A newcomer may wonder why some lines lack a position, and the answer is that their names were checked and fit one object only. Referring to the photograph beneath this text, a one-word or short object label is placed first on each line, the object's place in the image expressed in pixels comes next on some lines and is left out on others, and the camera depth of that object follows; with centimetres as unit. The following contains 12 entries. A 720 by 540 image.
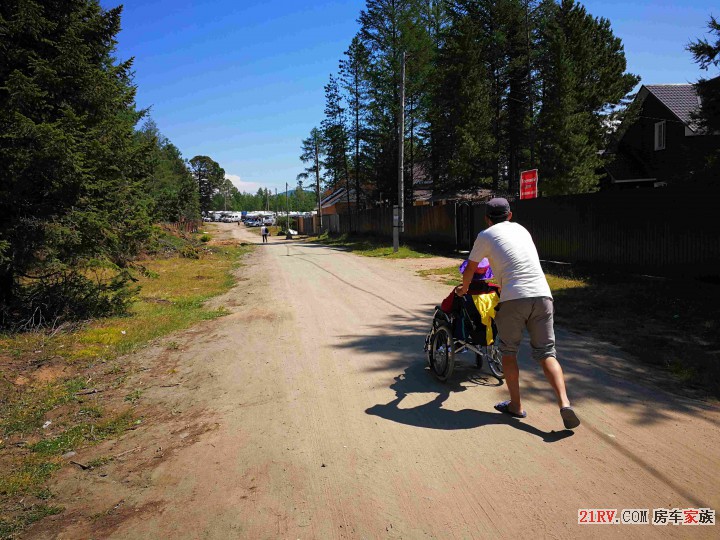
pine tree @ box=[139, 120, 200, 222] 4588
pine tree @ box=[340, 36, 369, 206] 3688
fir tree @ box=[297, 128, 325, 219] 5941
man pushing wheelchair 407
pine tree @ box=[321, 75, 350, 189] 4338
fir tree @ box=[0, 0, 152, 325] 761
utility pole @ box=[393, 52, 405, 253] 2388
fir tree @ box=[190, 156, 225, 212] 10887
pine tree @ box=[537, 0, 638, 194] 2703
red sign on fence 1628
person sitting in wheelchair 483
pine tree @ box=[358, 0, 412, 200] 3391
